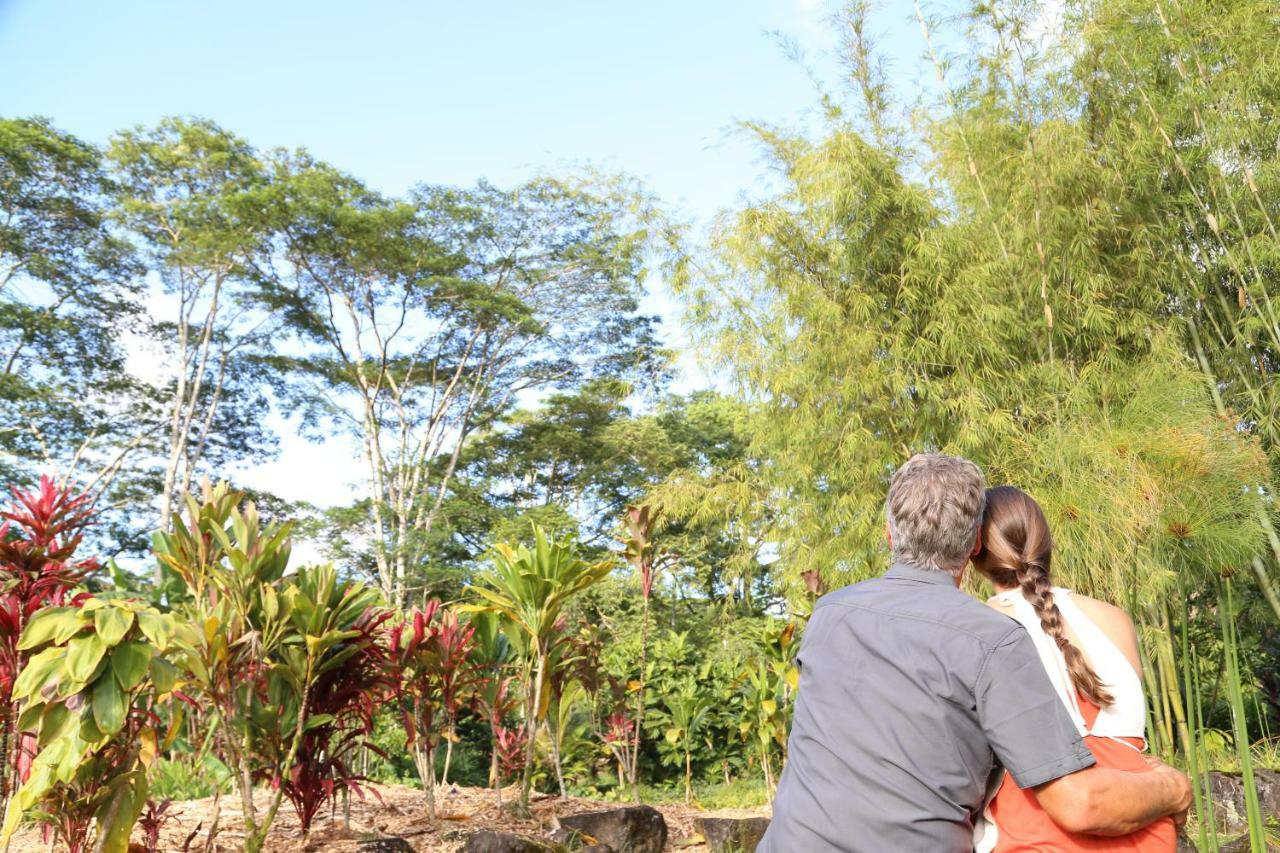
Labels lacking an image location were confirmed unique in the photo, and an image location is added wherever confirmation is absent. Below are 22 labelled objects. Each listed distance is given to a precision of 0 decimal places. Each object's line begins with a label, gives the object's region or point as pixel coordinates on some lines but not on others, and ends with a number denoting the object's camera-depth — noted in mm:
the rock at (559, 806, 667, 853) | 3246
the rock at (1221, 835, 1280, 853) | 3432
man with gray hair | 1064
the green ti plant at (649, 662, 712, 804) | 6195
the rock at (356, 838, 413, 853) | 2762
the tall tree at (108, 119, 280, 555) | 13016
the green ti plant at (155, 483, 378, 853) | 2602
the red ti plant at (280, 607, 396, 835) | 2932
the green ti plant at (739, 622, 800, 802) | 4746
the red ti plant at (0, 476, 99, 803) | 2363
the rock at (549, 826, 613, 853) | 3058
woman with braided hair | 1131
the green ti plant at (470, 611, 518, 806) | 3928
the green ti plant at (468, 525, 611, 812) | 3457
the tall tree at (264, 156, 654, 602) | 13719
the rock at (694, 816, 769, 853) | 3408
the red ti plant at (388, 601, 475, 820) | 3609
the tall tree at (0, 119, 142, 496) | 12633
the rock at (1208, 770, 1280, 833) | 3893
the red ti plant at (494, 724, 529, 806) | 4477
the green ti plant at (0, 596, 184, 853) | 2041
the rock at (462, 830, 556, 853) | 2650
